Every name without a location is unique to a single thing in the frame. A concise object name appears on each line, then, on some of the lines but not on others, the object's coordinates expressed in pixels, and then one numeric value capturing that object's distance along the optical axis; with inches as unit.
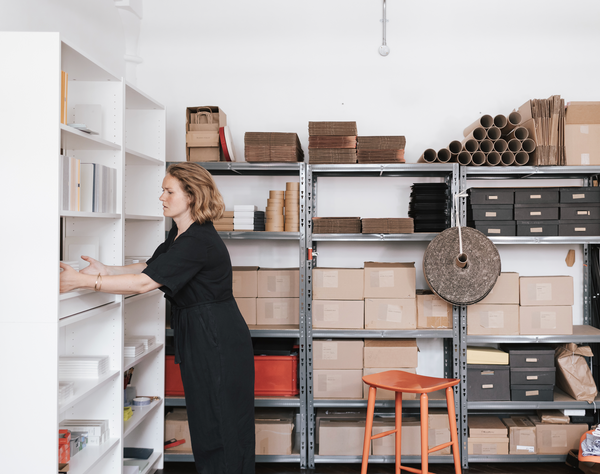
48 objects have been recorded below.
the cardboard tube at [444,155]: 121.4
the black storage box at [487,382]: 123.4
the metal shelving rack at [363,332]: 121.2
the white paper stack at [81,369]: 85.9
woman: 82.4
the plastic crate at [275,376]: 124.0
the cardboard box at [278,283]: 125.2
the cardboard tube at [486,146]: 120.6
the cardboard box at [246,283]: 124.8
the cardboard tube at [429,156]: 122.0
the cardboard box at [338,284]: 122.7
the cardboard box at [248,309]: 125.0
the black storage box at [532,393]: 123.2
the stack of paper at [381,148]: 122.8
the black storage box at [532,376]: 123.2
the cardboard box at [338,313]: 122.7
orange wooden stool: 97.8
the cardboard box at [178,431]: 124.0
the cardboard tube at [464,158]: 121.0
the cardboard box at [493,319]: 122.5
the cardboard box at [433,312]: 122.7
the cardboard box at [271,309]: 125.0
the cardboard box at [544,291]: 122.8
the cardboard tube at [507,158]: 120.8
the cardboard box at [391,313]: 122.1
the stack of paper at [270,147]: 122.2
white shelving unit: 69.6
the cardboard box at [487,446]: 124.0
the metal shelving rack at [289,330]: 121.5
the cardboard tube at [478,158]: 120.7
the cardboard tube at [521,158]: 120.4
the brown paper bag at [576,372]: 123.3
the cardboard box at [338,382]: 122.6
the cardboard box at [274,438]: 122.0
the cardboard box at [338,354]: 122.6
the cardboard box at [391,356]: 121.9
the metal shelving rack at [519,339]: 121.6
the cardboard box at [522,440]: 124.1
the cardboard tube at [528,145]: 120.6
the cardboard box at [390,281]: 122.0
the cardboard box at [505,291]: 122.6
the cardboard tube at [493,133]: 121.1
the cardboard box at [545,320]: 122.8
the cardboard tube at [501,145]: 120.8
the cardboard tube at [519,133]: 121.0
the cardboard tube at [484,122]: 120.6
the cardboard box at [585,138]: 124.6
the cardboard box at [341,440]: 122.4
